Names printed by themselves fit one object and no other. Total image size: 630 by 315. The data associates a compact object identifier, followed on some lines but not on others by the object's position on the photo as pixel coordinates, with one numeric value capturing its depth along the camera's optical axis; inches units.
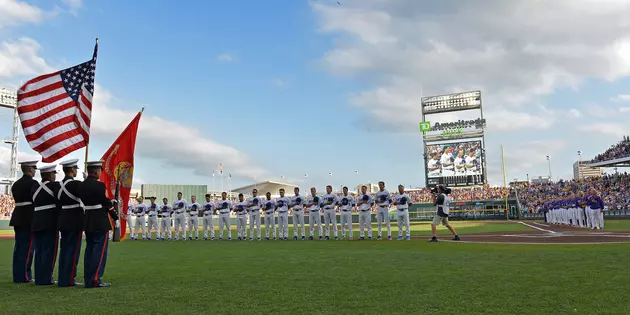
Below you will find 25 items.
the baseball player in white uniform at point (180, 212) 887.7
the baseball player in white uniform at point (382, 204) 706.2
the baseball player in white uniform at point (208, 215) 874.7
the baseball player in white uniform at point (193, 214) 896.9
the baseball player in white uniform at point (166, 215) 906.9
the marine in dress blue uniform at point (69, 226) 285.7
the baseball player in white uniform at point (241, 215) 834.2
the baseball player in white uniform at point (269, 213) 810.2
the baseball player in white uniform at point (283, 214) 799.7
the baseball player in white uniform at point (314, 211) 784.3
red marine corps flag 387.5
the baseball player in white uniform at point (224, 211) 856.3
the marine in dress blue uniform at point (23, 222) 308.3
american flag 365.1
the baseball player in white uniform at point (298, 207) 794.8
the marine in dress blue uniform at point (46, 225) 295.6
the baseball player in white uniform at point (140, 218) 911.5
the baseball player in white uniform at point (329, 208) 757.3
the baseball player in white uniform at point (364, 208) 730.2
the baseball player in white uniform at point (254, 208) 840.9
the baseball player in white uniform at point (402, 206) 694.5
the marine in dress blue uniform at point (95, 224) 275.9
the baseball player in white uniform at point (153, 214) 909.8
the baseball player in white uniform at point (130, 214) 935.0
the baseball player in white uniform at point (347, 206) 748.3
